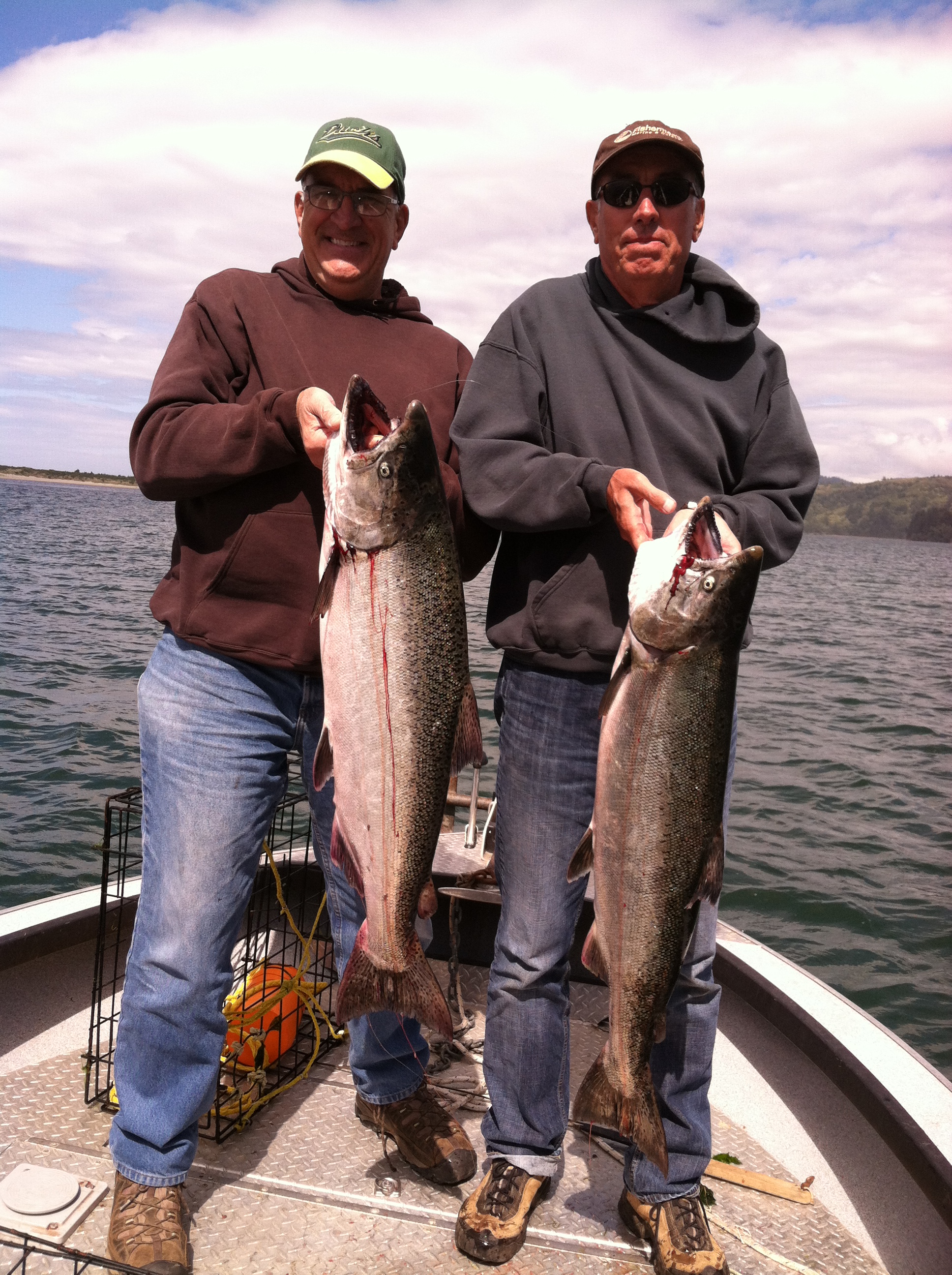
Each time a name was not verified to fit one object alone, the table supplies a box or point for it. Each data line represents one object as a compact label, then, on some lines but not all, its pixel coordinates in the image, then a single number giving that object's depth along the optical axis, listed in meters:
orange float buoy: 4.27
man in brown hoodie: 3.09
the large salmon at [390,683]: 2.77
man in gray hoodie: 3.27
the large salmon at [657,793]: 2.77
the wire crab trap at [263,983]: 4.11
